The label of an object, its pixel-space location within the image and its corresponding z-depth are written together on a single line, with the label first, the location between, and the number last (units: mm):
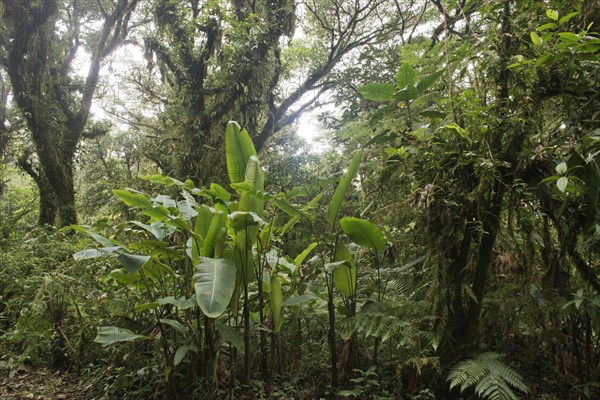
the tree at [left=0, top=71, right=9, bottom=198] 11086
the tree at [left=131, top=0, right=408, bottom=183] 7434
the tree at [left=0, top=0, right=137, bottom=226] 8289
